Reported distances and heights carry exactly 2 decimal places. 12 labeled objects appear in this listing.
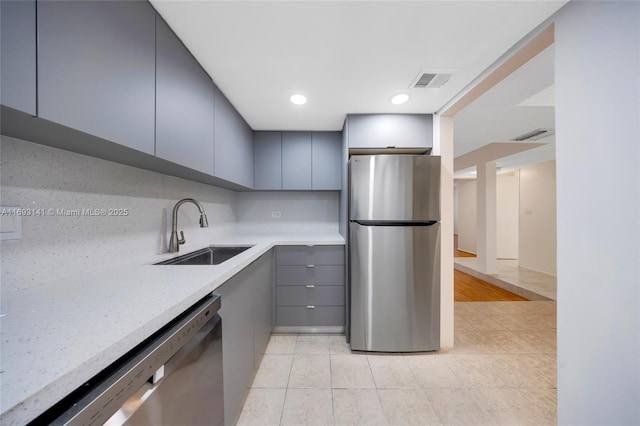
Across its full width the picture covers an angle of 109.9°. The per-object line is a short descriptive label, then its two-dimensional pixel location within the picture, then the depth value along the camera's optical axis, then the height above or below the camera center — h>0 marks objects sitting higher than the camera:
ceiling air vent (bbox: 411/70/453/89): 1.47 +0.92
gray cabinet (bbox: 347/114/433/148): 2.09 +0.77
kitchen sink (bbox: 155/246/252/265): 1.59 -0.35
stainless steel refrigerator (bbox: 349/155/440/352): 1.89 -0.34
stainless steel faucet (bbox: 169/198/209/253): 1.58 -0.16
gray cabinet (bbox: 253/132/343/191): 2.56 +0.62
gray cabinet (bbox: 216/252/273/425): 1.15 -0.73
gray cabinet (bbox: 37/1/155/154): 0.65 +0.49
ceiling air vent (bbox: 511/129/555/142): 2.75 +1.00
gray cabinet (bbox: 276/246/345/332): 2.23 -0.73
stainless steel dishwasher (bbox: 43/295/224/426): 0.50 -0.48
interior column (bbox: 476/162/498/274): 4.20 -0.05
